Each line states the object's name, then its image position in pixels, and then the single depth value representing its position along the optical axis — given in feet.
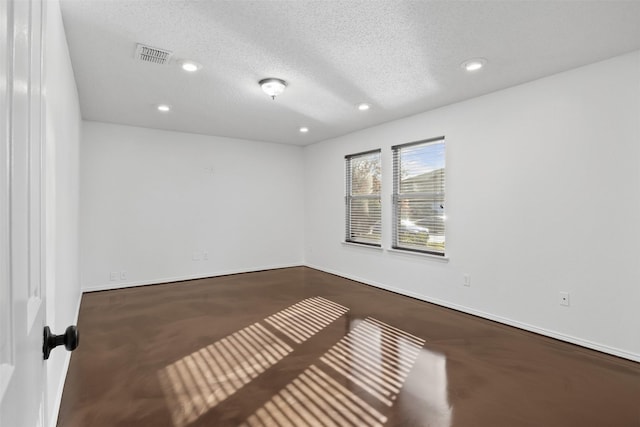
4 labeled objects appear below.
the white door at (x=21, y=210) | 1.41
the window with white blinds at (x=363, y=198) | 17.79
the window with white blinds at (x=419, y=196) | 14.46
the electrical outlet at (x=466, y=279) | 13.12
